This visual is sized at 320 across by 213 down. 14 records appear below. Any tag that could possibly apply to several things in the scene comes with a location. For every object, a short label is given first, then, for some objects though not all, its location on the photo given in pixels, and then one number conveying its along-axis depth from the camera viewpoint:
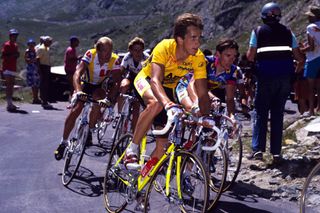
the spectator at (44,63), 18.12
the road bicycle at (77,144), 8.11
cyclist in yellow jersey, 5.70
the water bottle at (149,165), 5.65
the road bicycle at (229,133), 6.71
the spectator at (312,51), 11.45
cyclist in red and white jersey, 8.70
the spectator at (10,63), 16.50
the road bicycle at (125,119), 9.23
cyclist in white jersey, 9.93
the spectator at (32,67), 18.50
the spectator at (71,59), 17.41
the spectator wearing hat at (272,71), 8.52
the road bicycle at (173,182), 5.10
